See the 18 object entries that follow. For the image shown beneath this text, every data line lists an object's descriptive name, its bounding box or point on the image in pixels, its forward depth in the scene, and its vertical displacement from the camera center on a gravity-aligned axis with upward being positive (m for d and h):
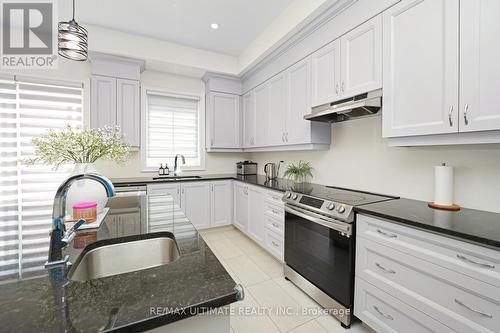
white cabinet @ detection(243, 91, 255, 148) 3.74 +0.84
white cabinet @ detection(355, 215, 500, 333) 1.04 -0.65
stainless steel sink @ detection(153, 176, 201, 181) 3.42 -0.23
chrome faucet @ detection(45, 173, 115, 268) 0.80 -0.27
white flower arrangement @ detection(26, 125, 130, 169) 1.22 +0.10
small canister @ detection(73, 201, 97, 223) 1.20 -0.27
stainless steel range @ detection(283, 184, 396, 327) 1.64 -0.70
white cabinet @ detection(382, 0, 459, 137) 1.36 +0.69
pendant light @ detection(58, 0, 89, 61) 1.47 +0.88
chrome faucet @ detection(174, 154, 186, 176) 3.84 -0.05
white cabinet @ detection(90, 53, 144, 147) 3.07 +1.04
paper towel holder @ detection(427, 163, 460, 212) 1.51 -0.30
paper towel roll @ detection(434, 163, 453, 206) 1.54 -0.14
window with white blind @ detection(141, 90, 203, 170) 3.76 +0.63
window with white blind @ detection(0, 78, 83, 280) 2.87 +0.53
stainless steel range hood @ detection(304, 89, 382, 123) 1.78 +0.53
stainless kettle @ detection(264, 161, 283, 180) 3.48 -0.09
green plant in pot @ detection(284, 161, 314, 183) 2.79 -0.10
